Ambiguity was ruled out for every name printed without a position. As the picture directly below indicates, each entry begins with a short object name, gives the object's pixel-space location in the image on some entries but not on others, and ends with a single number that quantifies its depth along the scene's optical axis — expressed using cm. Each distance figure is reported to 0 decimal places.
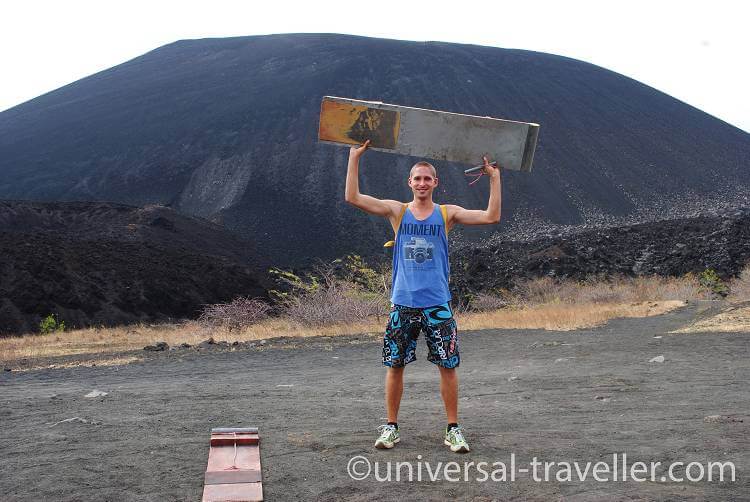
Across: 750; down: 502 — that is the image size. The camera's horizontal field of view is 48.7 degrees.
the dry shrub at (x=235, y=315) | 1909
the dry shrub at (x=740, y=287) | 1984
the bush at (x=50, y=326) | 2405
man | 486
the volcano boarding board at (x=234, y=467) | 409
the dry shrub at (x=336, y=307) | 1717
